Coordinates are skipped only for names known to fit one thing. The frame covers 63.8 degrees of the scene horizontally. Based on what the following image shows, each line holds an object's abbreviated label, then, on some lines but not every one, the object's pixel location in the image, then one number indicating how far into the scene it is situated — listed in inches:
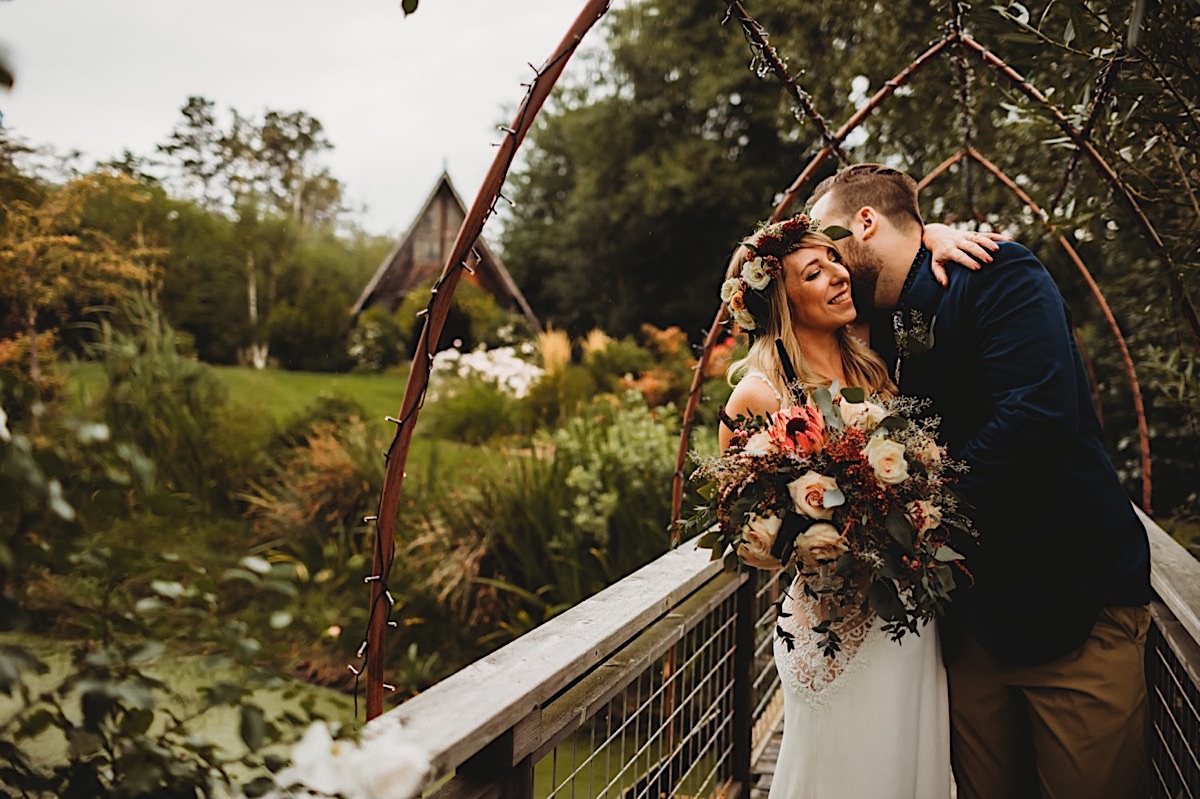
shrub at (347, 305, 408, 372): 578.6
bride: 75.0
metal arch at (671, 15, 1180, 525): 95.3
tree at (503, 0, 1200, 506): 94.9
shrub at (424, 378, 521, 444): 322.7
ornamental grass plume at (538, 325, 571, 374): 339.0
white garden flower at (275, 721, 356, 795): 31.7
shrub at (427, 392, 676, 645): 195.9
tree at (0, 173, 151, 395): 299.0
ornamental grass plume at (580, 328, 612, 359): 392.5
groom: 70.9
